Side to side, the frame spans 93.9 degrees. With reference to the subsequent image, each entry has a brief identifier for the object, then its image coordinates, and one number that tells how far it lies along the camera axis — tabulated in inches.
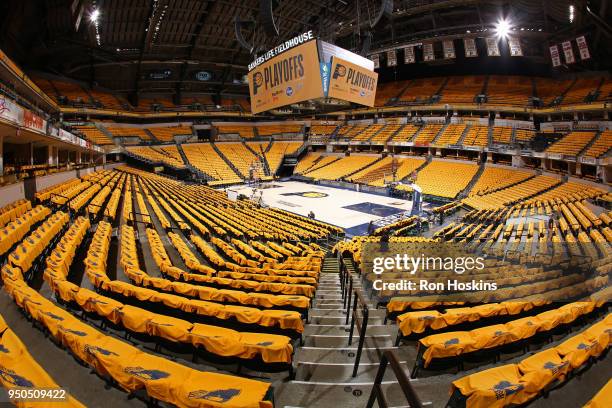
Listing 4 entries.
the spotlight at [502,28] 1076.3
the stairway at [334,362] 130.5
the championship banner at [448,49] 1234.6
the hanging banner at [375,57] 1392.5
